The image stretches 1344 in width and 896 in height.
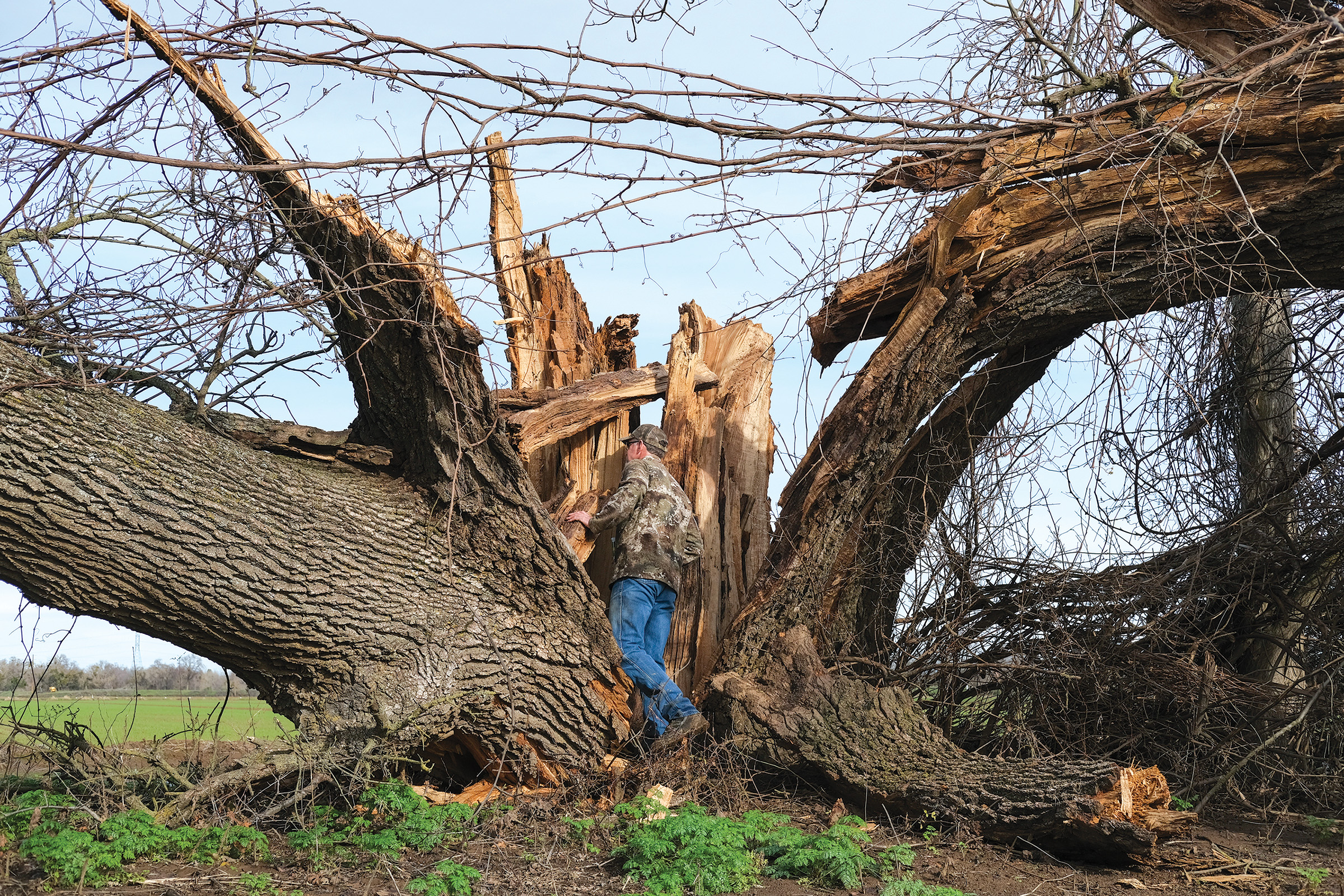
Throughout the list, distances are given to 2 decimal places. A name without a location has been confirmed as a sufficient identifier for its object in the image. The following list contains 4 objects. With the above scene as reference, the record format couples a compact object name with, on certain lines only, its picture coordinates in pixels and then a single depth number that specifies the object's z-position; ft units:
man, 23.94
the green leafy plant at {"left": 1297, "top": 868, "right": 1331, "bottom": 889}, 16.88
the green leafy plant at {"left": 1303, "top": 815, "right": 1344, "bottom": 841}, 19.94
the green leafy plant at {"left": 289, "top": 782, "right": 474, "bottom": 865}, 16.74
